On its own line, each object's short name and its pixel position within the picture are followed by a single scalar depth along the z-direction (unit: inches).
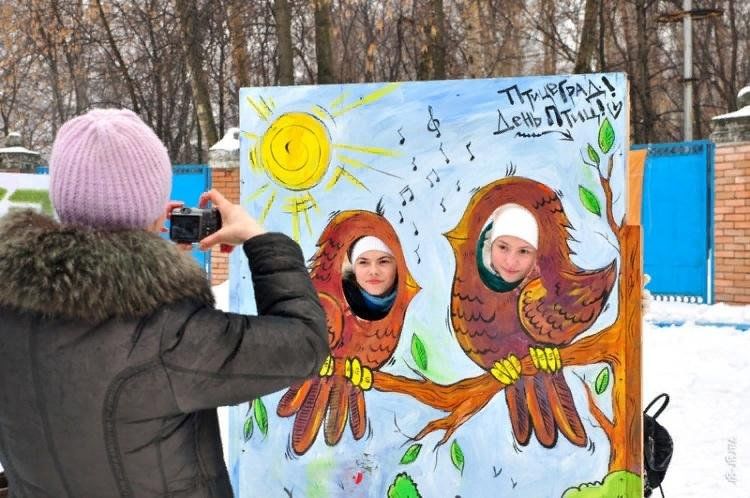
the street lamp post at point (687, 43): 435.5
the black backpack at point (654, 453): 98.0
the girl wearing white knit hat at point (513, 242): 90.7
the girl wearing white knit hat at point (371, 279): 96.3
